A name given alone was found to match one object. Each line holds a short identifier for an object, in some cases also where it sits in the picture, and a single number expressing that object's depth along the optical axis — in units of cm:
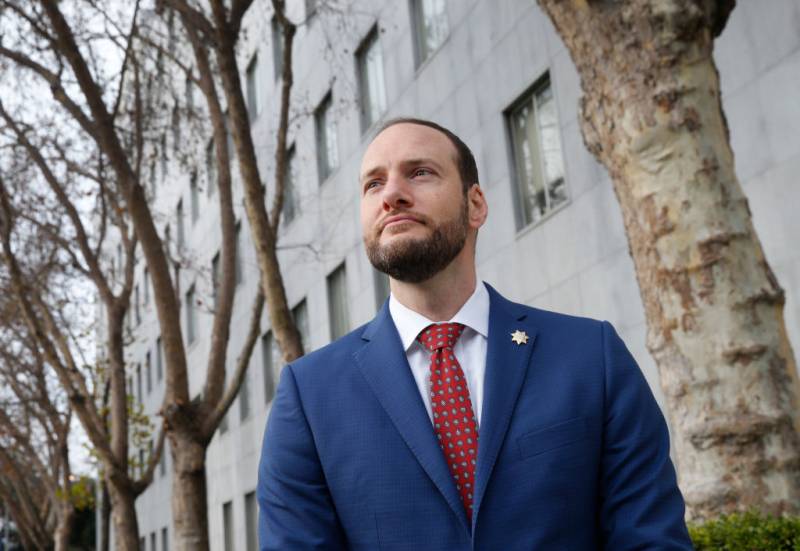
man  240
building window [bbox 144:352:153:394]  4359
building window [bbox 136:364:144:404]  4580
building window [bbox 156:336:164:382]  4175
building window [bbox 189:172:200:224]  3372
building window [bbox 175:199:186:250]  3480
